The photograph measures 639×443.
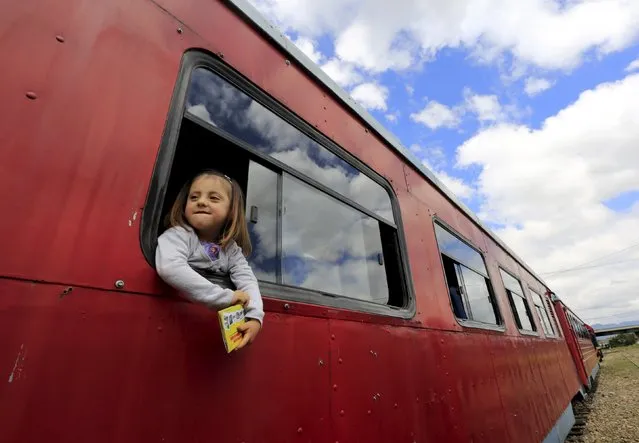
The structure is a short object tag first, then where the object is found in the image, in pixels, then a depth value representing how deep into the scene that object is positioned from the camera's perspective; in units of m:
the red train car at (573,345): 9.43
